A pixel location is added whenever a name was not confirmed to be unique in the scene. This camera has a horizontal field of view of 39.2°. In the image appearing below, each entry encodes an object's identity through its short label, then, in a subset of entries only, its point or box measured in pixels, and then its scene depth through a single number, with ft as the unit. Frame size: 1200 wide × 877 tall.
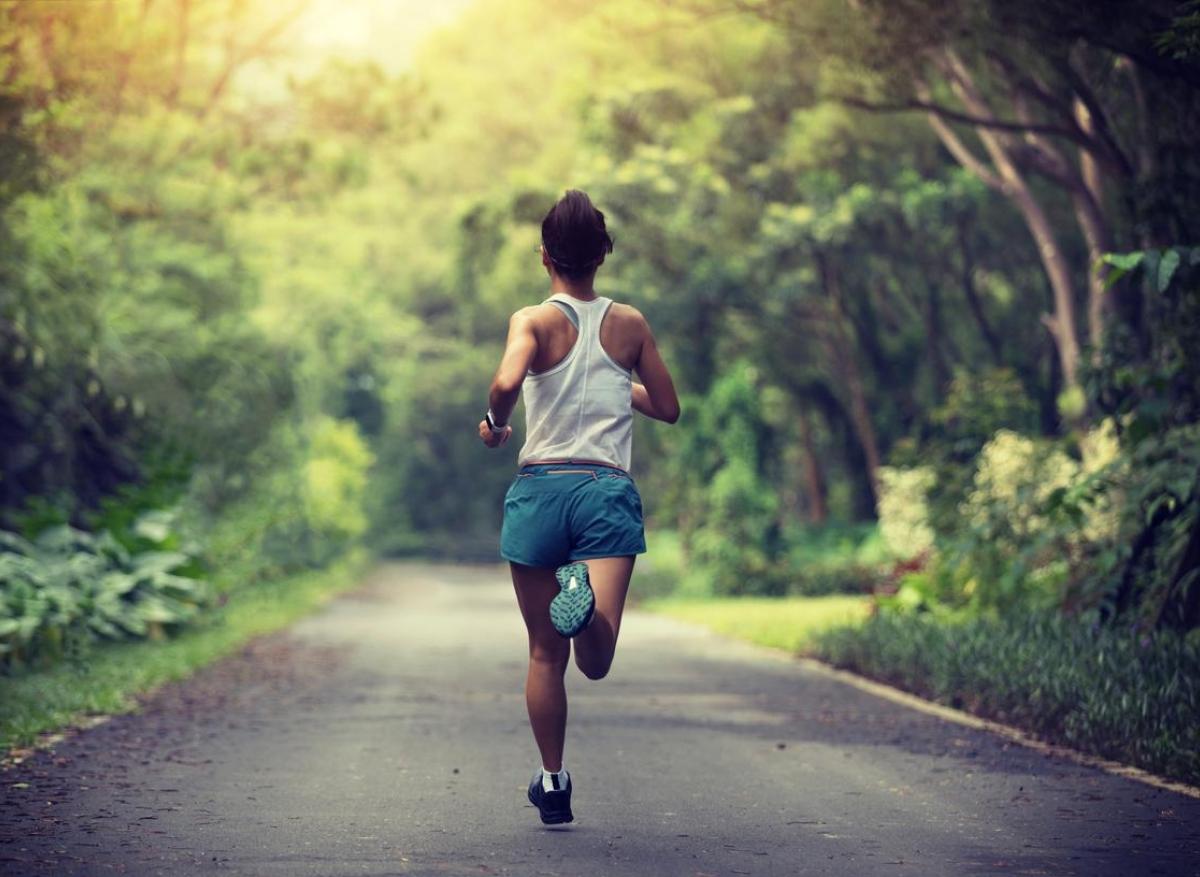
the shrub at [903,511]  84.74
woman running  20.08
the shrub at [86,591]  43.96
